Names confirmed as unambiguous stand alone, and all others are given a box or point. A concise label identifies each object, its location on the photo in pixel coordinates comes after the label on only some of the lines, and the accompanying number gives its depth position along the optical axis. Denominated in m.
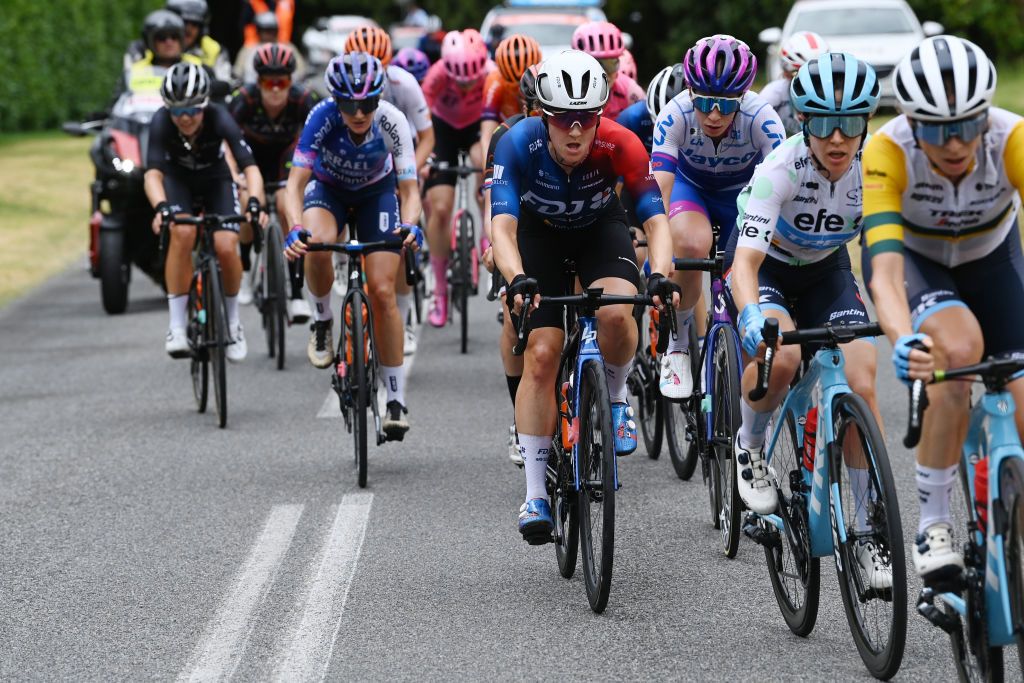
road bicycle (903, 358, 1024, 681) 9.46
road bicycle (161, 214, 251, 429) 20.11
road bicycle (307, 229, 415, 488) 17.09
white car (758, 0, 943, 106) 55.94
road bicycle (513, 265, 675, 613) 12.20
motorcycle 30.41
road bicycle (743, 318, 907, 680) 10.55
